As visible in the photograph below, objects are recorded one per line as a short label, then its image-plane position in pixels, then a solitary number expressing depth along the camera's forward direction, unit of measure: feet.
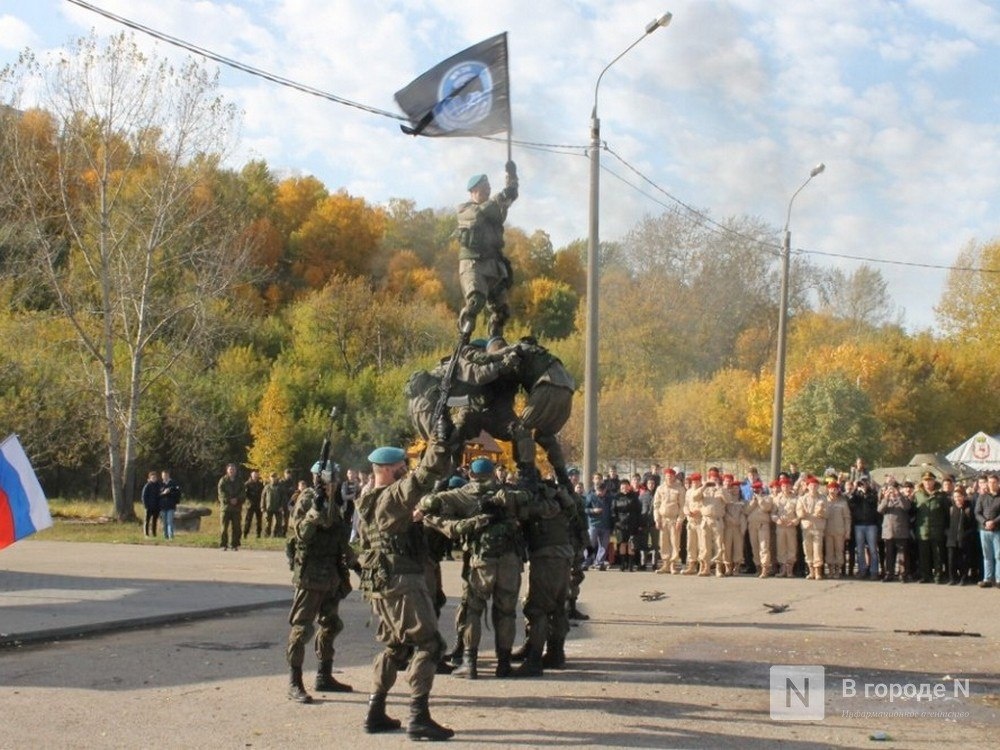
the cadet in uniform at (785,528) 68.54
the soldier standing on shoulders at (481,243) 39.29
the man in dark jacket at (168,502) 93.25
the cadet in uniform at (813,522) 67.46
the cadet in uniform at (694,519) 70.13
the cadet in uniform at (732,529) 70.13
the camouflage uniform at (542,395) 38.91
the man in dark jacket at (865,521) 68.69
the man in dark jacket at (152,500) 93.86
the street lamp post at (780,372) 92.02
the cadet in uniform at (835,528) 68.08
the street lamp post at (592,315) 70.33
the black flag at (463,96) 38.93
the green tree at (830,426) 139.33
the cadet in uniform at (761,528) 69.15
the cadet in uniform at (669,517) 71.67
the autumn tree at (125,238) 109.91
